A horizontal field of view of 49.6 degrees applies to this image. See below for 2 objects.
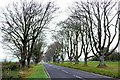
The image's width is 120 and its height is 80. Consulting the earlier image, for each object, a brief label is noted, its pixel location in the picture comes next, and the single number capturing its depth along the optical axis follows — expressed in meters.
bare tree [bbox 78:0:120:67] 24.11
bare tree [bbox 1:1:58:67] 20.70
